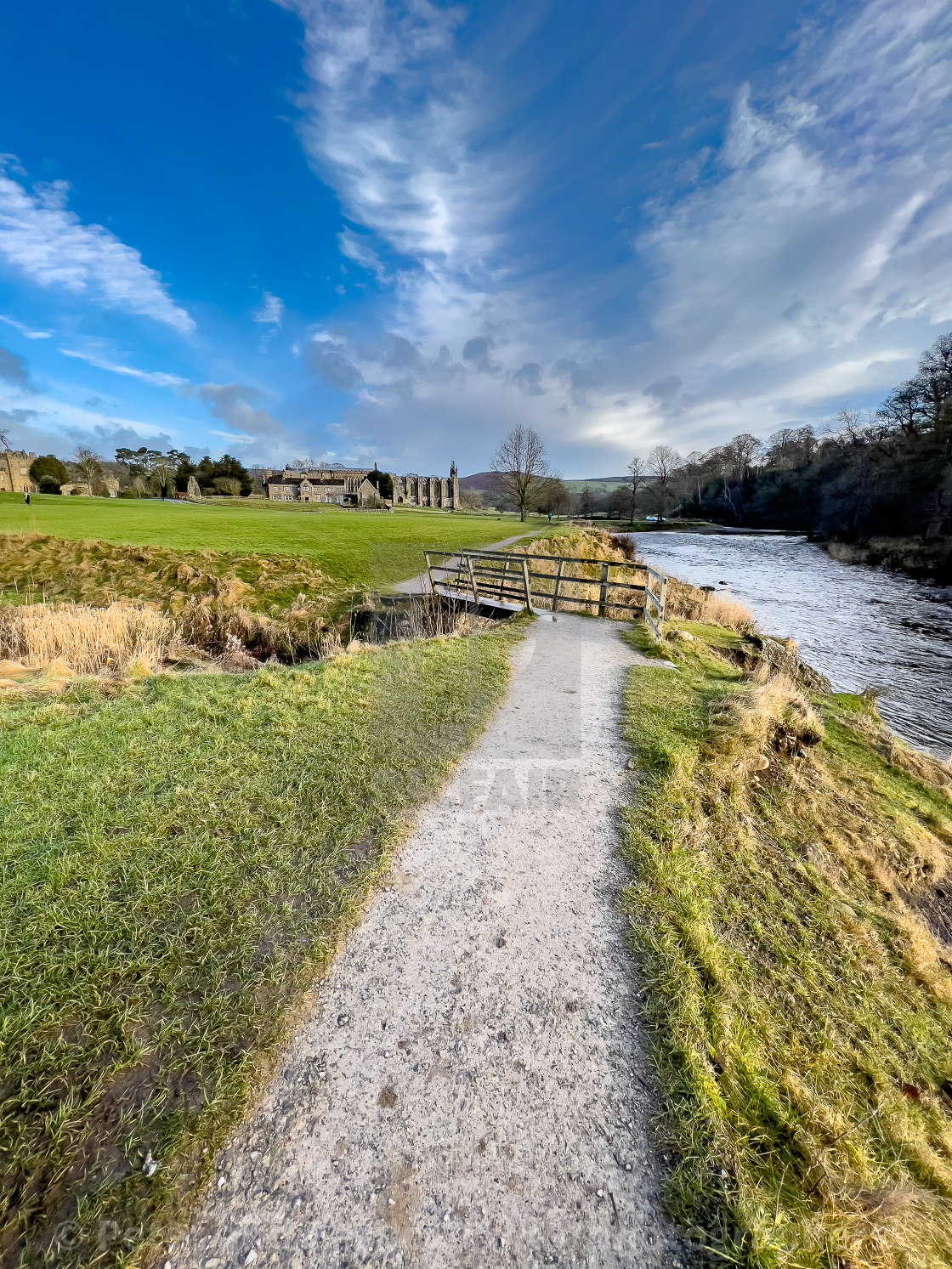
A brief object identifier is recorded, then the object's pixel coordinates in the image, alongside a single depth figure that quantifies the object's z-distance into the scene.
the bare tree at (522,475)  53.00
